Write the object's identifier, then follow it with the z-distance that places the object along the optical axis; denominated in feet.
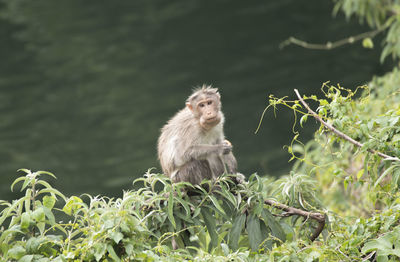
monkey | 44.19
